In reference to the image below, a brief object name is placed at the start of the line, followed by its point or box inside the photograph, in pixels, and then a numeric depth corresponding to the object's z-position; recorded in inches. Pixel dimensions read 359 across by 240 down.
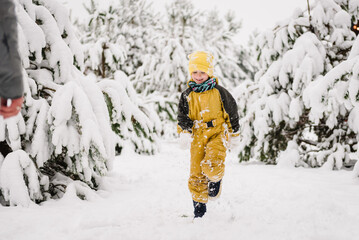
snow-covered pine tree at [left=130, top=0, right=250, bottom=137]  485.1
